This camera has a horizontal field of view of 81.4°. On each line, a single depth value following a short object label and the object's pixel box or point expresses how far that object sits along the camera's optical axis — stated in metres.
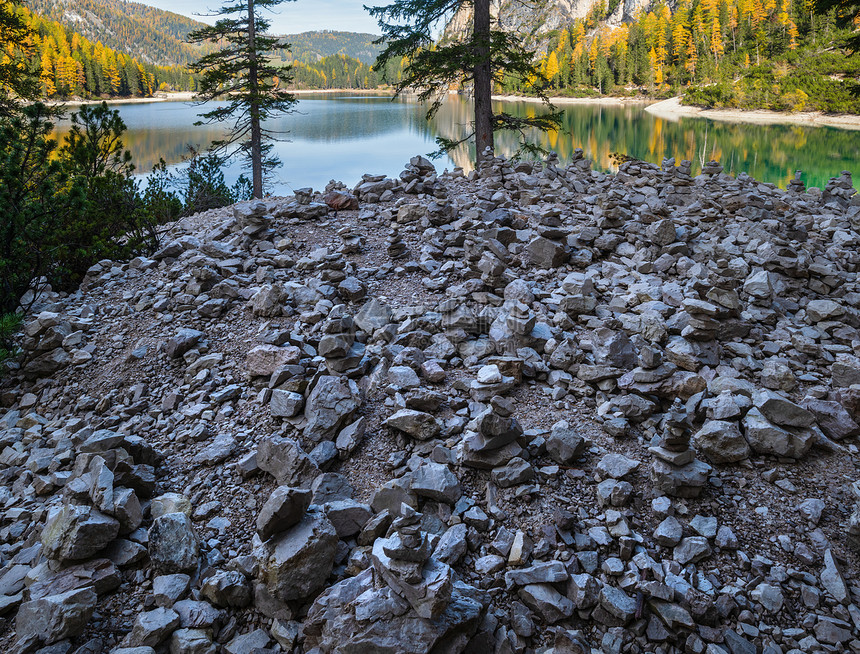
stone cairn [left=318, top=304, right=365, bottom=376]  4.50
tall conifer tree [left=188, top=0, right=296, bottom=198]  17.98
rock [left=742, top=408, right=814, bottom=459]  3.39
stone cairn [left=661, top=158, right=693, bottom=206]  8.88
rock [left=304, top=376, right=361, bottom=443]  3.87
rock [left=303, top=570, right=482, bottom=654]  2.42
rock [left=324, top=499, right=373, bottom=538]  3.13
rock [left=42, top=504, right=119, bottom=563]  2.92
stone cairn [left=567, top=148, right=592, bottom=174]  10.66
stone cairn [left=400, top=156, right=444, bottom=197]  9.06
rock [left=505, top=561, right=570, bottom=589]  2.73
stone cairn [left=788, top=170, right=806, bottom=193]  10.88
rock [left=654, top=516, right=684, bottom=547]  2.93
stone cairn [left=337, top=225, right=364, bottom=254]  6.77
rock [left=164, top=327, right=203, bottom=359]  5.08
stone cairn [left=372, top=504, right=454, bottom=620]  2.46
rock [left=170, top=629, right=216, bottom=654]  2.57
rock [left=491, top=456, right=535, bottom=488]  3.34
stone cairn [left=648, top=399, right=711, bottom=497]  3.20
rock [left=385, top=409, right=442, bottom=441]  3.76
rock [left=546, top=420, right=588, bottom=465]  3.47
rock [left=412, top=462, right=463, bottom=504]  3.27
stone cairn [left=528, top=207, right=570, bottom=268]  6.28
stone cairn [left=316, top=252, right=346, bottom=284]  6.00
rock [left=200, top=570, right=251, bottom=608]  2.79
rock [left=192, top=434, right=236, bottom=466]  3.84
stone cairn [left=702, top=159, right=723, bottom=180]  10.47
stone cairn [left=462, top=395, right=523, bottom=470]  3.45
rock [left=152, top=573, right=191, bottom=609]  2.80
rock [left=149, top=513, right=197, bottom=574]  2.97
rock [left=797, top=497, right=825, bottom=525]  3.03
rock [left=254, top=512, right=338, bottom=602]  2.75
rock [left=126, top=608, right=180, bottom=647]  2.58
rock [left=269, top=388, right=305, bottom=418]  4.04
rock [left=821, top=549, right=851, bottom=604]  2.60
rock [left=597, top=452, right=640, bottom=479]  3.33
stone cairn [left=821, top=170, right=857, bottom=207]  9.57
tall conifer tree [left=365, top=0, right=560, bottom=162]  12.81
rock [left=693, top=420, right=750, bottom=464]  3.37
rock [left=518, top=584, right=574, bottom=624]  2.64
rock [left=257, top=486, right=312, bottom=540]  2.83
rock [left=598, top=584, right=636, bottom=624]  2.59
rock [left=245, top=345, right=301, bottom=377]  4.50
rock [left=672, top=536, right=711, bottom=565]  2.86
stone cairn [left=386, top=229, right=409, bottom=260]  6.67
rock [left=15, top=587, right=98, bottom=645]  2.57
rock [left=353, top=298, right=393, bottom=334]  5.11
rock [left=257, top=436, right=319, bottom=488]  3.47
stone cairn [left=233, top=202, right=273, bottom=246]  7.34
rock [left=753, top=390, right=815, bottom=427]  3.46
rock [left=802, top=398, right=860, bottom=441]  3.62
